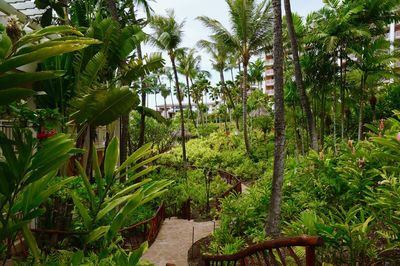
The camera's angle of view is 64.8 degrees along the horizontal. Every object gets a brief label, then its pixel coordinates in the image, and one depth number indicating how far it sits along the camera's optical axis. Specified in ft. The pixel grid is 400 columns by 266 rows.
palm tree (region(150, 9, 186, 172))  59.98
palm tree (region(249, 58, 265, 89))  110.52
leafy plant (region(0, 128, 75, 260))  5.40
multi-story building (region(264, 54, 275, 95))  191.00
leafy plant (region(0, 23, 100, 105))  4.65
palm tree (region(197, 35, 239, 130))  79.61
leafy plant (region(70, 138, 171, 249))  6.97
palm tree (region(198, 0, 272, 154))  59.62
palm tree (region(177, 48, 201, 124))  108.47
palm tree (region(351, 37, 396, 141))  45.96
